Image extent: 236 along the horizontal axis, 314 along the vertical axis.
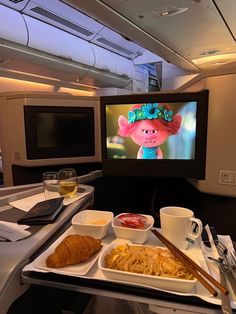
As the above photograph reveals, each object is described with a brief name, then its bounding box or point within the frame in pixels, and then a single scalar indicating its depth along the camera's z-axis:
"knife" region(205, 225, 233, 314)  0.40
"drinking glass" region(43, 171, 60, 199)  0.95
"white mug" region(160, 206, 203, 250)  0.59
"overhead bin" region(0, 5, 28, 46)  2.36
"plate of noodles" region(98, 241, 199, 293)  0.45
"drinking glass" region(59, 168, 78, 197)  0.93
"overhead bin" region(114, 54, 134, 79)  4.42
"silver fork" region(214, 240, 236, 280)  0.51
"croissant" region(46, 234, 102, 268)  0.51
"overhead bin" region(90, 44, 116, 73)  3.80
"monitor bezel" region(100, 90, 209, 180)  1.09
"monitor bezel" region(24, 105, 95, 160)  1.44
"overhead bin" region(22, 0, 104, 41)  2.65
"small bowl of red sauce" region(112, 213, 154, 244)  0.62
